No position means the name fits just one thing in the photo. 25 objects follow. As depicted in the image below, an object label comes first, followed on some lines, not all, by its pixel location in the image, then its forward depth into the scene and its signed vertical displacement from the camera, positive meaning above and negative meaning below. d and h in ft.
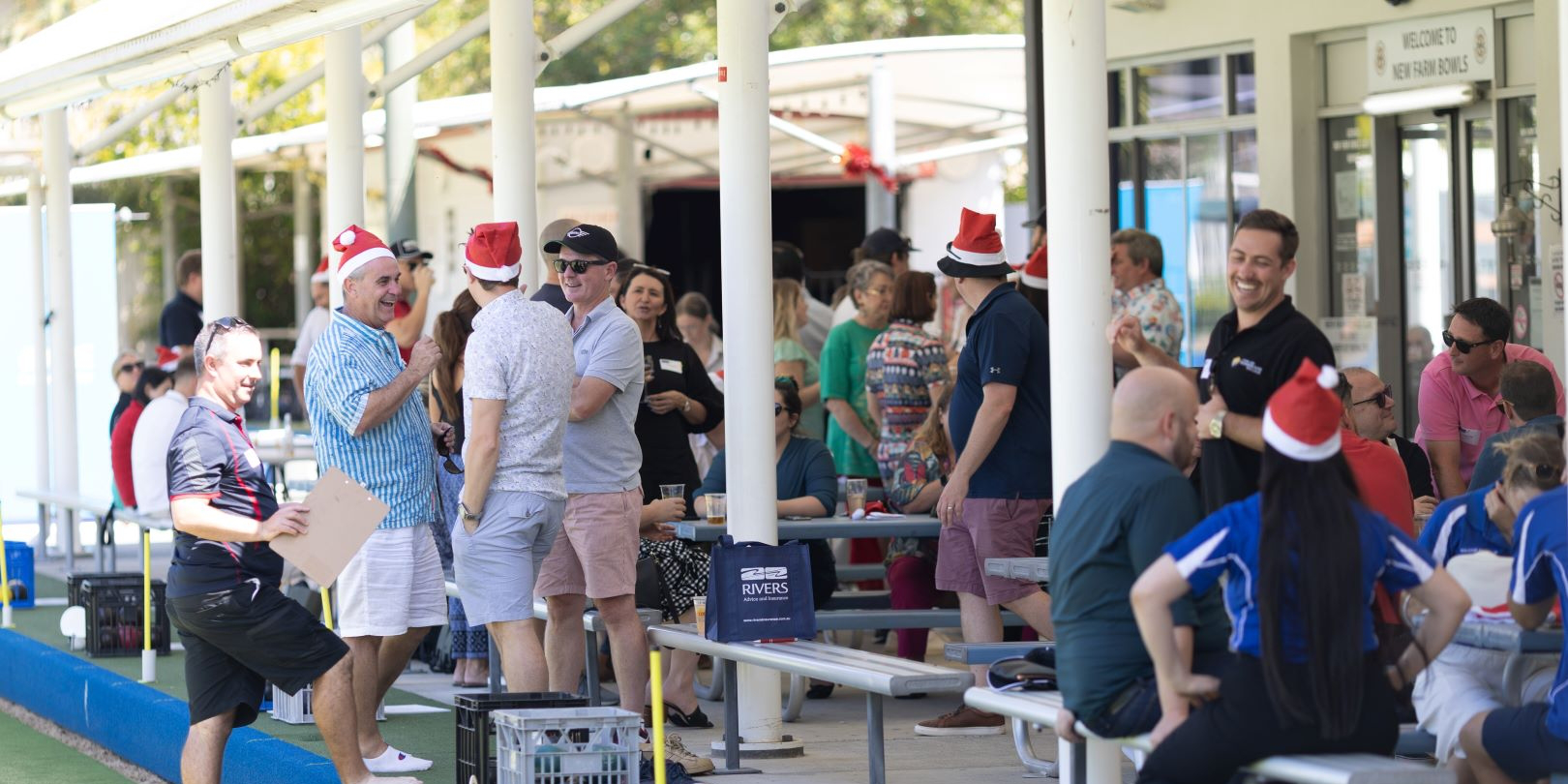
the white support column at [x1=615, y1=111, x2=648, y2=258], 140.05 +4.58
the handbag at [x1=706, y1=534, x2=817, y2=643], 42.14 -2.56
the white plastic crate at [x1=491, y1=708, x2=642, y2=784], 35.76 -3.42
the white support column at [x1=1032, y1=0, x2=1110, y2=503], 34.60 +0.89
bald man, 28.48 -1.55
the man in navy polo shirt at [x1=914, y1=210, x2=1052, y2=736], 44.65 -1.10
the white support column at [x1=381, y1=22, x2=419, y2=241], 85.97 +3.79
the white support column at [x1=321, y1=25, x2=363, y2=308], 66.59 +3.34
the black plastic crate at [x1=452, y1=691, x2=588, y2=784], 38.40 -3.42
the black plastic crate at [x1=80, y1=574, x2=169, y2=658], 64.18 -3.95
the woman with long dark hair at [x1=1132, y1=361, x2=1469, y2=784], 27.20 -1.80
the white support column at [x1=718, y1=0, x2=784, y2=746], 44.78 +0.76
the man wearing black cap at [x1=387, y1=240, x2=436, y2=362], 66.13 +0.91
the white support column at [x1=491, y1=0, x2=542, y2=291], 56.90 +2.89
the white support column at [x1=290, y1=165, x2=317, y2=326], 175.32 +4.31
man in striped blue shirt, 41.98 -1.03
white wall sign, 67.46 +4.22
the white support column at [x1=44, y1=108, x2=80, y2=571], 90.79 +0.79
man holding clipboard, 38.96 -2.05
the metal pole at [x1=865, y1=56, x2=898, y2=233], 120.37 +6.01
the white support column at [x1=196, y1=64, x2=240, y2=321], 71.92 +2.51
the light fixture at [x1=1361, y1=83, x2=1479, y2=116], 68.13 +3.47
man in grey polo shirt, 43.83 -1.54
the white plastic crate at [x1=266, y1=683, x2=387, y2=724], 51.19 -4.32
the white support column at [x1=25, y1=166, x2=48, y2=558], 94.53 +0.14
